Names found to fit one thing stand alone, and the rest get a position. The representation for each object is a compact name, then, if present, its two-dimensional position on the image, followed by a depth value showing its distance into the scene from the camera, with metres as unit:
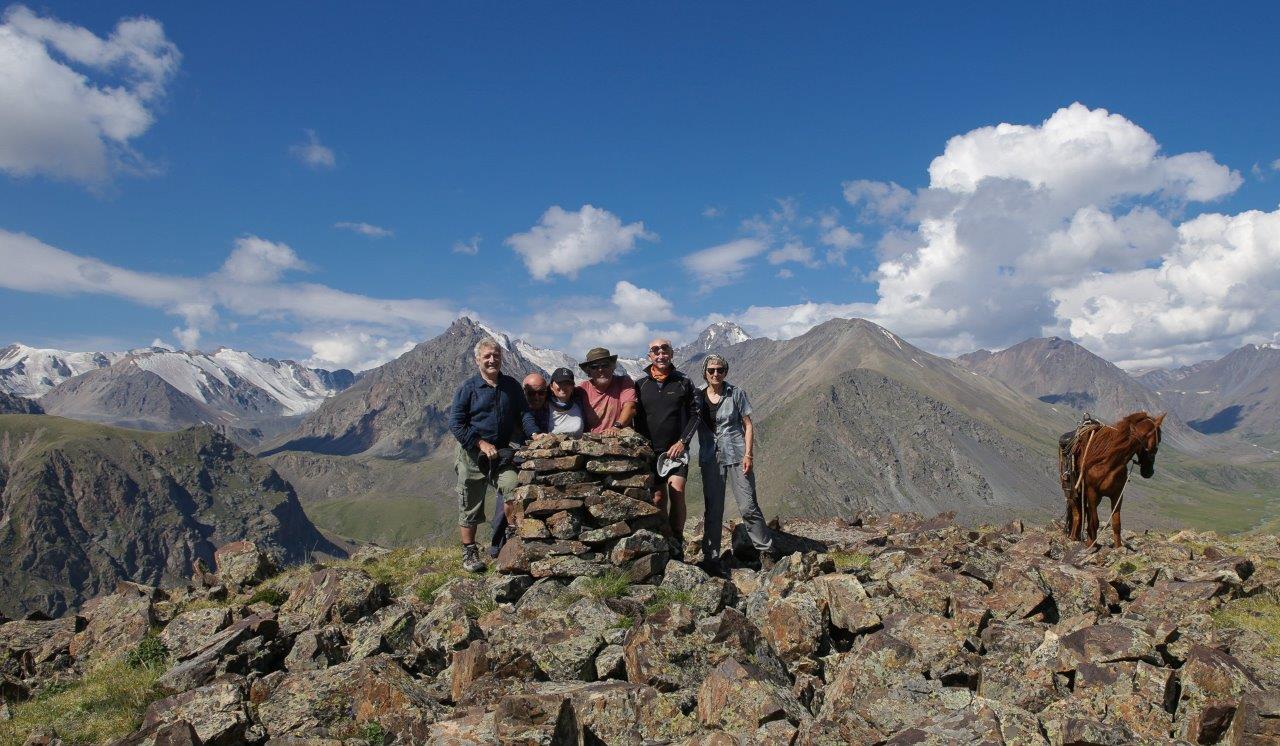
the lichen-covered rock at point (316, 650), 10.21
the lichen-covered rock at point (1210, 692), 6.86
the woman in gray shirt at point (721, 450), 14.26
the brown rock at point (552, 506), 13.39
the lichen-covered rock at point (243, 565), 16.50
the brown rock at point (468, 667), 8.71
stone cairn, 12.96
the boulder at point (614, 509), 13.40
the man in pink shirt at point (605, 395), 14.54
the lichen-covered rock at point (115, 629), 12.04
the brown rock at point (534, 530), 13.26
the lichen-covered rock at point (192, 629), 11.22
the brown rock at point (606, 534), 13.15
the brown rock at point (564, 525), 13.25
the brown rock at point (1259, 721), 6.35
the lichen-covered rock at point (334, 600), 12.03
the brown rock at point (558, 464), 13.49
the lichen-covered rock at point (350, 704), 7.84
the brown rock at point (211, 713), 7.71
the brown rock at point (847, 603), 9.81
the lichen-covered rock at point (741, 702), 7.17
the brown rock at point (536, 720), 6.74
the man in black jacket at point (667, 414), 14.19
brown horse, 18.53
